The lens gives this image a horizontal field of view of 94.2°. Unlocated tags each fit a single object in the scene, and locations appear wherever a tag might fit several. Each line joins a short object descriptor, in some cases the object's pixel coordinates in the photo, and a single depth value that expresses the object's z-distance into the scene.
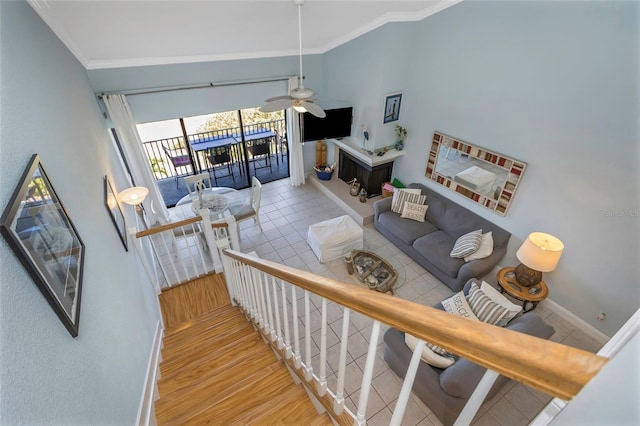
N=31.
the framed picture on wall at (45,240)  0.97
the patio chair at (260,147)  6.47
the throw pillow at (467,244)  3.78
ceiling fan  3.01
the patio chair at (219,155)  6.25
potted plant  5.13
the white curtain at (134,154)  4.34
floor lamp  3.37
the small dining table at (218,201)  4.57
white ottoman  4.36
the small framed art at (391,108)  4.79
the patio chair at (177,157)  6.14
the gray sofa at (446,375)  2.23
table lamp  3.07
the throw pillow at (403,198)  4.71
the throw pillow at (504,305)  2.76
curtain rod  4.35
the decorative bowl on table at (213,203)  4.59
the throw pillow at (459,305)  2.93
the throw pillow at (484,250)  3.75
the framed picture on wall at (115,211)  2.61
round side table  3.37
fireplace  5.47
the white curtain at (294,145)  5.75
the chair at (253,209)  4.88
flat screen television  5.25
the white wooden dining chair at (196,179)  4.86
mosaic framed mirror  3.85
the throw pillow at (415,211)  4.65
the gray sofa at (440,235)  3.84
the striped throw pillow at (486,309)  2.77
